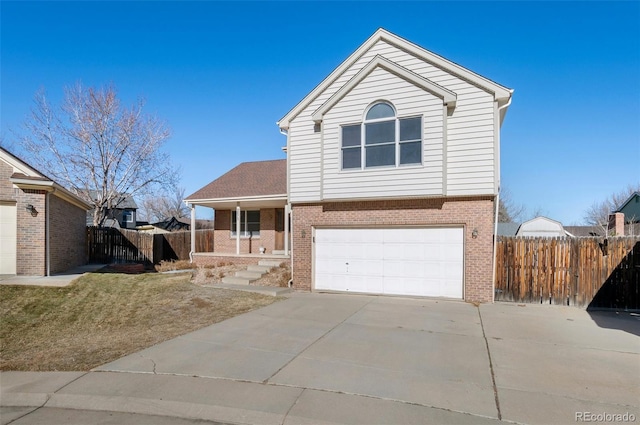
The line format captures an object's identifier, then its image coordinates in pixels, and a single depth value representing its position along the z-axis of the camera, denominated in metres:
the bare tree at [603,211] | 40.61
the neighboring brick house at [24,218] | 11.88
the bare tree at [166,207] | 54.81
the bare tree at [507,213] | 42.78
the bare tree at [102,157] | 23.12
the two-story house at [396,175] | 9.78
